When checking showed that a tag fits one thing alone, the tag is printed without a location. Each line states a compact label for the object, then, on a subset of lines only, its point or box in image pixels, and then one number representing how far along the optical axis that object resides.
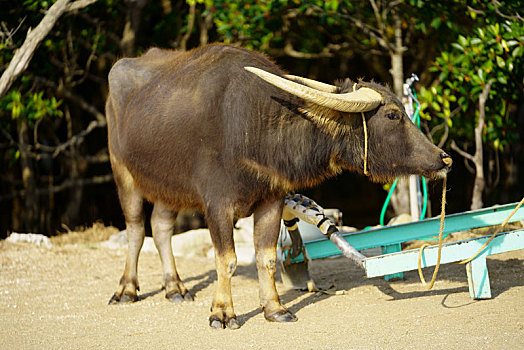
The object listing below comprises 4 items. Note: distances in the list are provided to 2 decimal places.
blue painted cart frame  11.49
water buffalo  9.48
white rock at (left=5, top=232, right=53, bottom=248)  17.06
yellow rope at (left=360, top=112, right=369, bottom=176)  9.49
